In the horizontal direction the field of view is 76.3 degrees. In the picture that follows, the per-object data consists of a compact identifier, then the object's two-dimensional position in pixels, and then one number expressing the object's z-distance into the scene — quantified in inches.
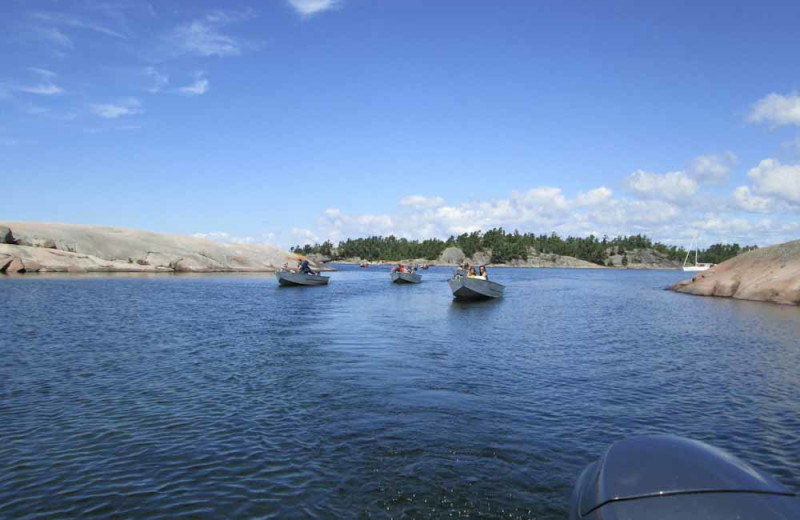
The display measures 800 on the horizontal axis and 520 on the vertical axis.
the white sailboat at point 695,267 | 6845.5
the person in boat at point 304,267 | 2482.4
